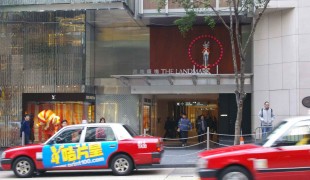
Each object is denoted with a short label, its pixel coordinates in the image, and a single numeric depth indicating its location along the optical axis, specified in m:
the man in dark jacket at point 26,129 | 21.03
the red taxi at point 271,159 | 9.62
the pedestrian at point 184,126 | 23.03
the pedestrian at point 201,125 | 24.38
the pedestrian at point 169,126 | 26.78
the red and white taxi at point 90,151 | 14.09
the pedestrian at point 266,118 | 19.03
